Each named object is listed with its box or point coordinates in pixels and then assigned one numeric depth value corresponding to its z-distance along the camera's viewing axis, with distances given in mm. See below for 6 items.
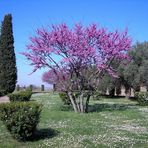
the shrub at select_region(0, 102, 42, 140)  6365
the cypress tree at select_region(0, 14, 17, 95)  24570
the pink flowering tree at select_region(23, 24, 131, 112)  11976
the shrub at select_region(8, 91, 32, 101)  15280
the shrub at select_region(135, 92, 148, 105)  15945
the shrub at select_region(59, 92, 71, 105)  14703
